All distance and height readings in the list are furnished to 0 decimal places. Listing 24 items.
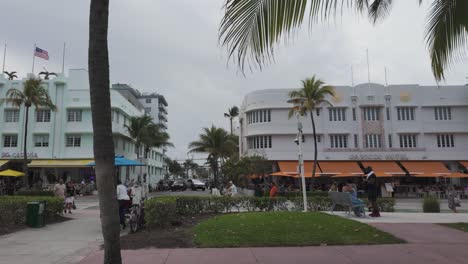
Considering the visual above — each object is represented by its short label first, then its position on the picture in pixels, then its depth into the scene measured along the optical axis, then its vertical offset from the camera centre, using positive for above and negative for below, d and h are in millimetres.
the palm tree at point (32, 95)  32844 +6991
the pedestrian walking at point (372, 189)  14305 -359
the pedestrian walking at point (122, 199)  13844 -617
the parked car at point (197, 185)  53500 -617
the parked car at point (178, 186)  51750 -695
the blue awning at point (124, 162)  20281 +958
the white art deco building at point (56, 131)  41438 +5169
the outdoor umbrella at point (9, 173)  33791 +736
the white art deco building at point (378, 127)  42156 +5340
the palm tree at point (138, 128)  47656 +6122
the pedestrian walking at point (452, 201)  20922 -1167
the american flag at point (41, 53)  41500 +13104
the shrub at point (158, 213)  12297 -970
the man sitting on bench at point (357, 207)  14875 -1027
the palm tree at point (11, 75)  43631 +11404
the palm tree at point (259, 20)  3619 +1422
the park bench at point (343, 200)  14853 -791
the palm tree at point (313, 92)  36531 +7769
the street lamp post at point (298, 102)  36162 +7031
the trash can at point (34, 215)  13781 -1114
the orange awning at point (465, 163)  41688 +1534
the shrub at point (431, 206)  19391 -1303
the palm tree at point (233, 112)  69444 +11571
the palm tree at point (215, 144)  50688 +4547
